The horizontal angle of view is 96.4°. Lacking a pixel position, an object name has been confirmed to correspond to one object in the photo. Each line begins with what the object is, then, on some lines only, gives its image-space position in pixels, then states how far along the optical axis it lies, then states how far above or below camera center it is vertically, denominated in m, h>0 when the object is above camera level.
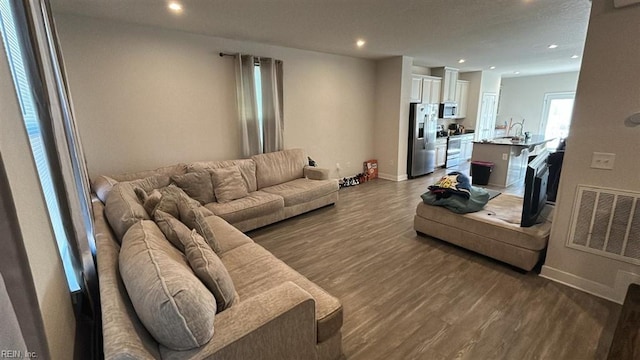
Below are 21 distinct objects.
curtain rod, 4.08 +0.89
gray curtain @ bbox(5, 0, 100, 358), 1.36 -0.17
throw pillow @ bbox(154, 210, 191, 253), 1.76 -0.69
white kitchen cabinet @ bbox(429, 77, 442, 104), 6.92 +0.59
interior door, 8.36 -0.06
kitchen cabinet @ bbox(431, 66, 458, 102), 7.16 +0.84
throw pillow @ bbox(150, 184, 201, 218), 2.17 -0.63
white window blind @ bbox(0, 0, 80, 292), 1.25 -0.05
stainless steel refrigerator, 6.21 -0.51
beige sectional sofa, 1.07 -0.80
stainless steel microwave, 7.25 +0.11
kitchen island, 5.55 -0.84
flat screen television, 2.59 -0.72
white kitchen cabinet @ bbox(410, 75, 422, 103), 6.35 +0.57
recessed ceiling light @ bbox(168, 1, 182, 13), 2.76 +1.08
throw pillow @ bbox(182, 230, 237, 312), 1.43 -0.78
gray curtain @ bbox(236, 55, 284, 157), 4.27 +0.17
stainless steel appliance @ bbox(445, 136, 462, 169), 7.40 -0.93
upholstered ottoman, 2.67 -1.17
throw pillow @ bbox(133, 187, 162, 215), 2.19 -0.64
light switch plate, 2.24 -0.37
